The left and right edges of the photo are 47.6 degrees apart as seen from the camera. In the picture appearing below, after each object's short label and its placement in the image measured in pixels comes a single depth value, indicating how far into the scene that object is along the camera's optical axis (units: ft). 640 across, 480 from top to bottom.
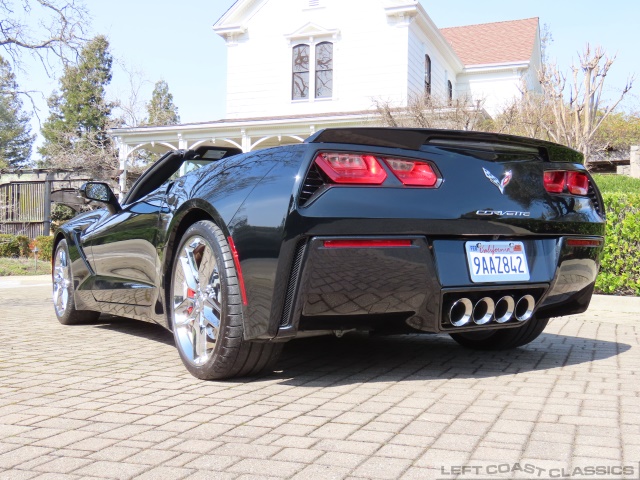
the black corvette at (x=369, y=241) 10.72
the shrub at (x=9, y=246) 59.16
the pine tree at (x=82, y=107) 141.69
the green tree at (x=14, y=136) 231.71
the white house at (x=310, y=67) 70.23
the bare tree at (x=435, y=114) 54.70
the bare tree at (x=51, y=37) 64.49
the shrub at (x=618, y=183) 53.00
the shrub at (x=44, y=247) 57.88
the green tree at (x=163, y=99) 180.86
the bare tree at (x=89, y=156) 102.16
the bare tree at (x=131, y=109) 130.62
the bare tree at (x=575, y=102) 46.11
